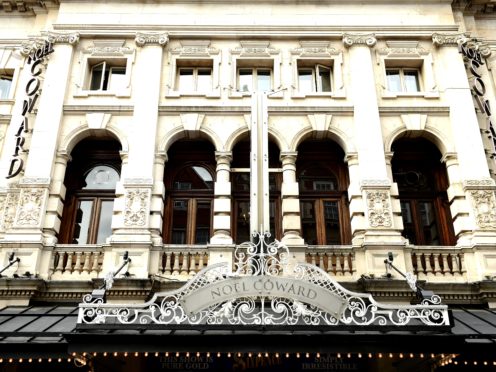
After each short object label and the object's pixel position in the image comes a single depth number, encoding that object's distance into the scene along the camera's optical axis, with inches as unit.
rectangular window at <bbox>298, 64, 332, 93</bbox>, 725.9
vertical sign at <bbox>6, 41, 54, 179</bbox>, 645.9
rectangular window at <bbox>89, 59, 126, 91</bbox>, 719.7
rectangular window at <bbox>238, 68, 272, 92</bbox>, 724.7
